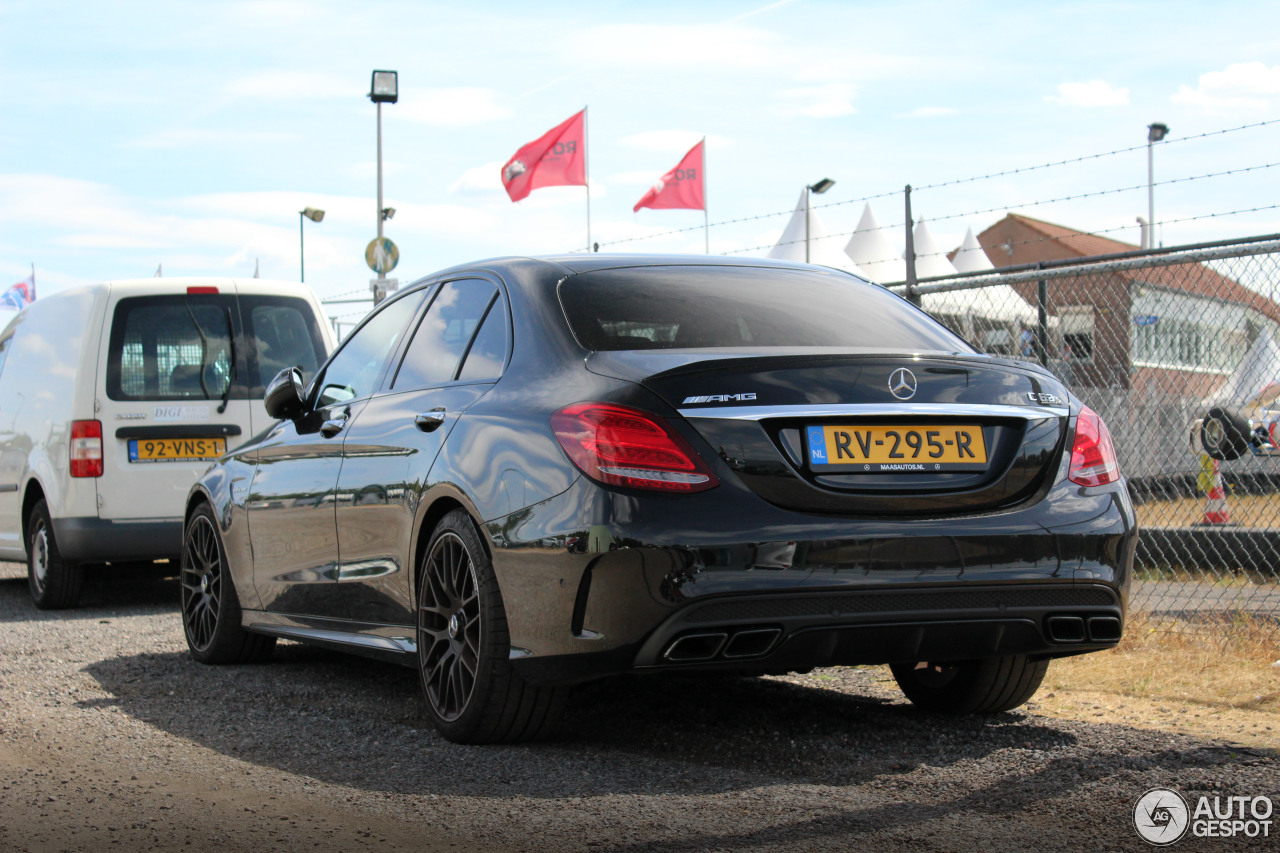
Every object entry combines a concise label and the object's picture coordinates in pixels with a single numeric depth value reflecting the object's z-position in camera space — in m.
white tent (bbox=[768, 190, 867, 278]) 29.67
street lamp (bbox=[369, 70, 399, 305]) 24.59
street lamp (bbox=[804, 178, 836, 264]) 28.30
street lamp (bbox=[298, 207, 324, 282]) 41.91
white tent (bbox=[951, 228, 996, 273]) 41.72
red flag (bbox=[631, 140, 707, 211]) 32.25
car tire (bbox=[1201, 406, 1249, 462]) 9.20
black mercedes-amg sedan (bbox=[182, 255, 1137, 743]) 3.89
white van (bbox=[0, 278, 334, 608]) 9.22
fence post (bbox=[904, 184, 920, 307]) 8.79
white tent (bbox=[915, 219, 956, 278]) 36.50
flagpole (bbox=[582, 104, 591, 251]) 30.94
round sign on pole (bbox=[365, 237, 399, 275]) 23.06
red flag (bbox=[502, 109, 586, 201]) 30.84
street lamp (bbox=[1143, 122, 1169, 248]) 49.31
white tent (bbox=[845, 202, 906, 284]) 31.12
